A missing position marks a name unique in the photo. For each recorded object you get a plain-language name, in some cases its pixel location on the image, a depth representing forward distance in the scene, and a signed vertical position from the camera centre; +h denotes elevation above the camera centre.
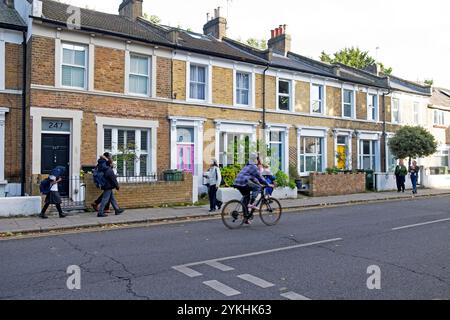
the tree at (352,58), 50.22 +14.59
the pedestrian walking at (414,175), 20.48 -0.27
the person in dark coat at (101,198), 12.23 -0.89
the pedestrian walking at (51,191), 11.55 -0.59
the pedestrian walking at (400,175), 21.55 -0.29
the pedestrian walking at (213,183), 13.41 -0.43
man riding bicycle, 10.12 -0.28
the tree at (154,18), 44.12 +17.23
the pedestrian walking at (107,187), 11.90 -0.50
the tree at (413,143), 23.48 +1.61
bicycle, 10.19 -1.10
